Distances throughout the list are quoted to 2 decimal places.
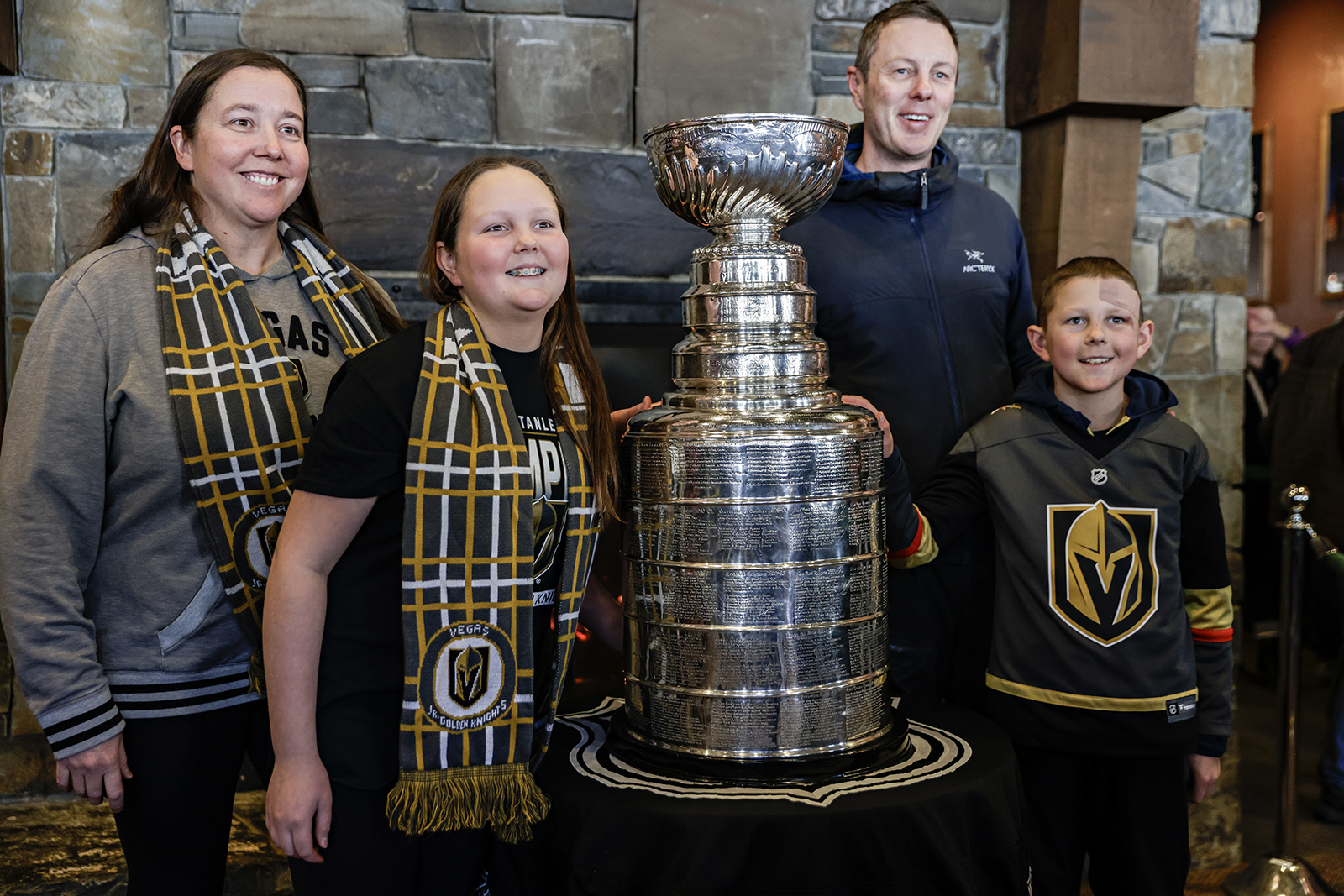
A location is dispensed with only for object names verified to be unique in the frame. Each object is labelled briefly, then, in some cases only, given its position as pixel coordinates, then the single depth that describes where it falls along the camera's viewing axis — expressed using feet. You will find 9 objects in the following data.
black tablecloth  4.23
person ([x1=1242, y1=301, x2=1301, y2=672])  15.38
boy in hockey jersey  6.16
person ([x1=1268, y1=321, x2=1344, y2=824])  12.05
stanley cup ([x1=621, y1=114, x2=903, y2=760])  4.73
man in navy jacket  6.97
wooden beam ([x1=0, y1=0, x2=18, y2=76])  8.00
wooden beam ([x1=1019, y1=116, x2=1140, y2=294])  9.12
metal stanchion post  8.41
